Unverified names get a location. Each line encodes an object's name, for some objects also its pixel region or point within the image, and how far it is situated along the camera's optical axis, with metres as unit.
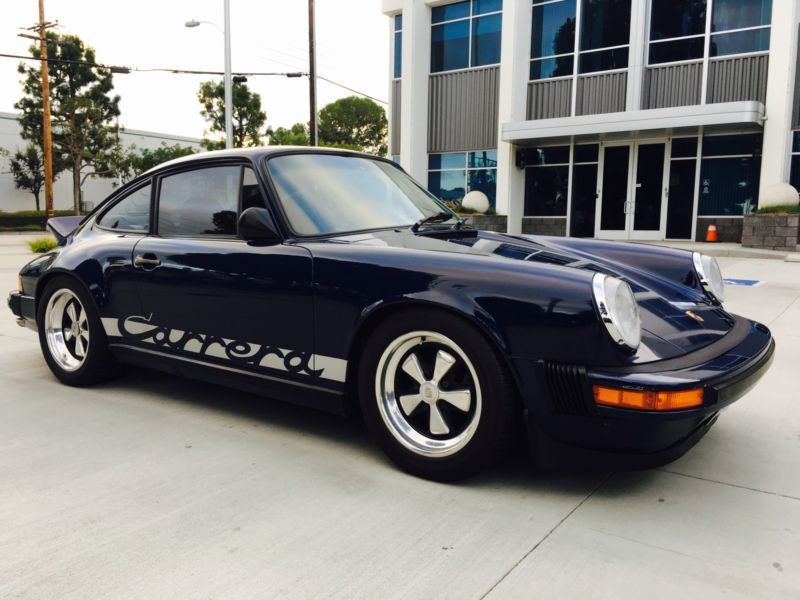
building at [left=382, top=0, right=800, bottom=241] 16.47
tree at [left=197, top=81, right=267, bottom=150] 50.72
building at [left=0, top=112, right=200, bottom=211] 46.00
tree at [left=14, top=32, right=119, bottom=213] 37.06
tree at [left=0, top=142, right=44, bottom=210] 43.91
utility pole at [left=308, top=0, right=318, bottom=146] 21.80
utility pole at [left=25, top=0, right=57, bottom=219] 26.33
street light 22.31
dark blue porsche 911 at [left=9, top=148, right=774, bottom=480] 2.37
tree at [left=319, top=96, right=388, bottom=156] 68.00
